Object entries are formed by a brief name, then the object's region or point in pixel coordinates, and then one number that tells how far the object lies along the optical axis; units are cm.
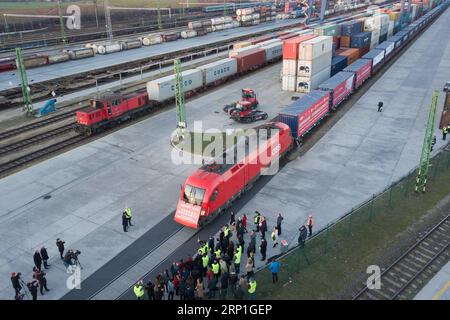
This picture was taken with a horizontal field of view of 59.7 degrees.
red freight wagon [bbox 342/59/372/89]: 4584
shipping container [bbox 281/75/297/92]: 4697
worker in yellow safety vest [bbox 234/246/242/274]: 1794
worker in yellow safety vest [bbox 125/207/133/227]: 2166
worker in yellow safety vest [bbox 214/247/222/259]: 1801
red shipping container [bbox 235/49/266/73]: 5541
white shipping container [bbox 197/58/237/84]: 4866
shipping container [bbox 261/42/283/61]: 6172
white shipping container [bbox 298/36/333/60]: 4388
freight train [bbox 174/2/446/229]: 2167
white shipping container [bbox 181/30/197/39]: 9319
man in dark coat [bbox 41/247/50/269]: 1873
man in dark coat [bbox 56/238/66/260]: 1930
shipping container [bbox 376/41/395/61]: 5838
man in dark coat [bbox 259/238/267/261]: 1897
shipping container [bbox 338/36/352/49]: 6034
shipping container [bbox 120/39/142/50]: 7843
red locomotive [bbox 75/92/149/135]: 3519
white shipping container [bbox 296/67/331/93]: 4575
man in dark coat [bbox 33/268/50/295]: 1708
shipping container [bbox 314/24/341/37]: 5697
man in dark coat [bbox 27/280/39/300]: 1652
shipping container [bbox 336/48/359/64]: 5528
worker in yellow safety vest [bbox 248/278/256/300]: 1644
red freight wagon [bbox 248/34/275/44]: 6922
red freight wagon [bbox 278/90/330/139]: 3097
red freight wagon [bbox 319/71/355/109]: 3853
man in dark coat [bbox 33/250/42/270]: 1829
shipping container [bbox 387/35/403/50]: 6561
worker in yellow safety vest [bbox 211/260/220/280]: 1720
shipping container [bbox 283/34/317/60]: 4529
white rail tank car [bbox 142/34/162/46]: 8338
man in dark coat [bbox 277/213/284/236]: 2081
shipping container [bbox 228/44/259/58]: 5705
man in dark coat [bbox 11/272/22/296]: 1679
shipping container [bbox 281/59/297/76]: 4611
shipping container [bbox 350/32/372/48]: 5944
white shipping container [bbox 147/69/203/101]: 4156
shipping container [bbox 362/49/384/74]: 5188
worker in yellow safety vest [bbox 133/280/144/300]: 1612
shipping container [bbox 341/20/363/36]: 6134
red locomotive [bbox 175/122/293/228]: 2152
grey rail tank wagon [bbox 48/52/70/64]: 6612
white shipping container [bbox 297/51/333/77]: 4472
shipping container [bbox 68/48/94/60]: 7000
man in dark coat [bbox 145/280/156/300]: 1627
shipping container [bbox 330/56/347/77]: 5059
